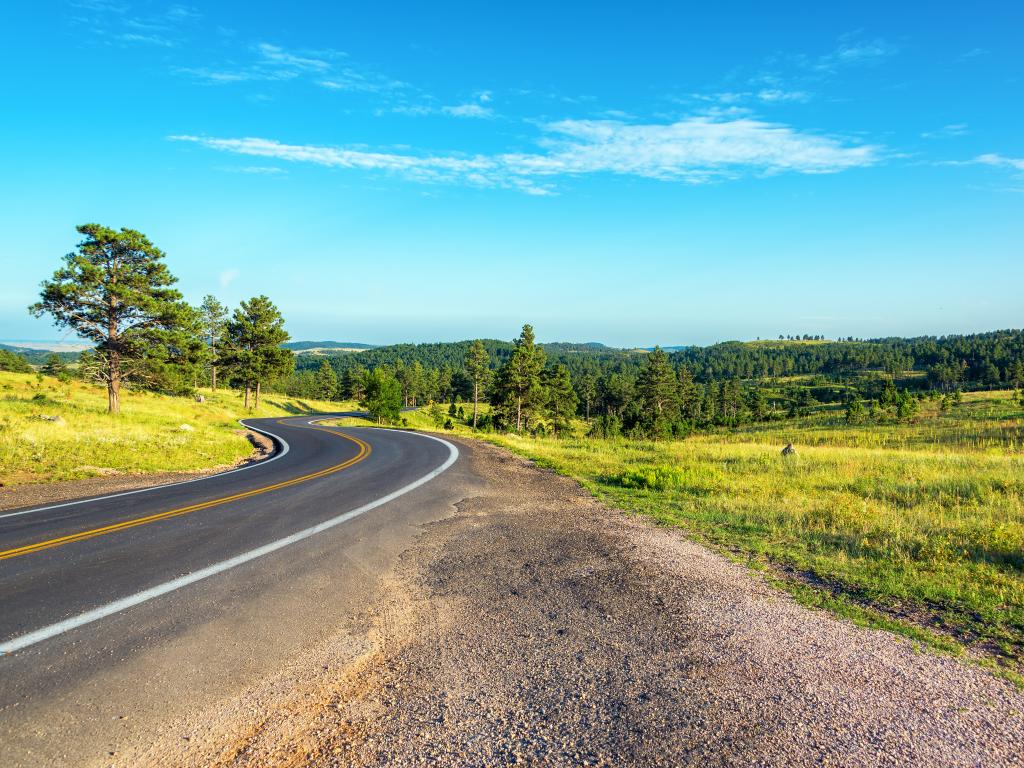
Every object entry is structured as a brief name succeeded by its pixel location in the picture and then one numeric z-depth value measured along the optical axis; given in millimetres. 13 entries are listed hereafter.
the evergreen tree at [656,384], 73438
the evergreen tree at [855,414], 58525
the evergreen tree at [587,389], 121000
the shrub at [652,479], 14164
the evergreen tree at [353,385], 116069
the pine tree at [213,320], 68994
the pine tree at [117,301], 25078
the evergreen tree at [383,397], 52156
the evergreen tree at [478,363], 62750
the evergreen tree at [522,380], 55500
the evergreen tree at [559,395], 75500
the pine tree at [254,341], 57344
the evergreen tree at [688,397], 98000
